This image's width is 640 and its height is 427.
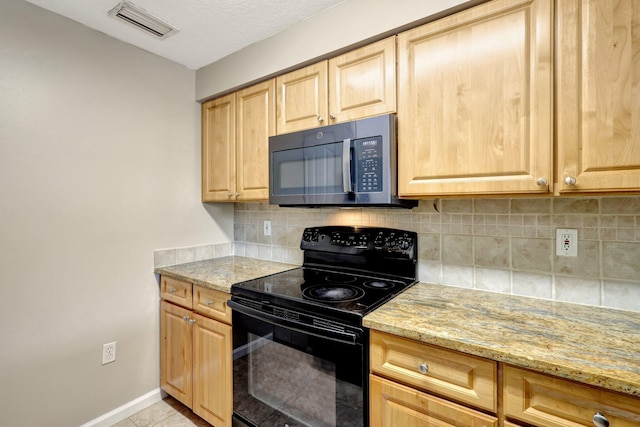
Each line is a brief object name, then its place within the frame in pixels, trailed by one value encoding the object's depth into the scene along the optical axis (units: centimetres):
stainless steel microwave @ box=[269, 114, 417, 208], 136
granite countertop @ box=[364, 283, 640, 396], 78
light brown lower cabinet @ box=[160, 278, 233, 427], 162
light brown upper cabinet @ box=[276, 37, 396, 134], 140
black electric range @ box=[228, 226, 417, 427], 116
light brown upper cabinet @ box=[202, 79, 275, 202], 188
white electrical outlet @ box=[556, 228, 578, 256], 126
